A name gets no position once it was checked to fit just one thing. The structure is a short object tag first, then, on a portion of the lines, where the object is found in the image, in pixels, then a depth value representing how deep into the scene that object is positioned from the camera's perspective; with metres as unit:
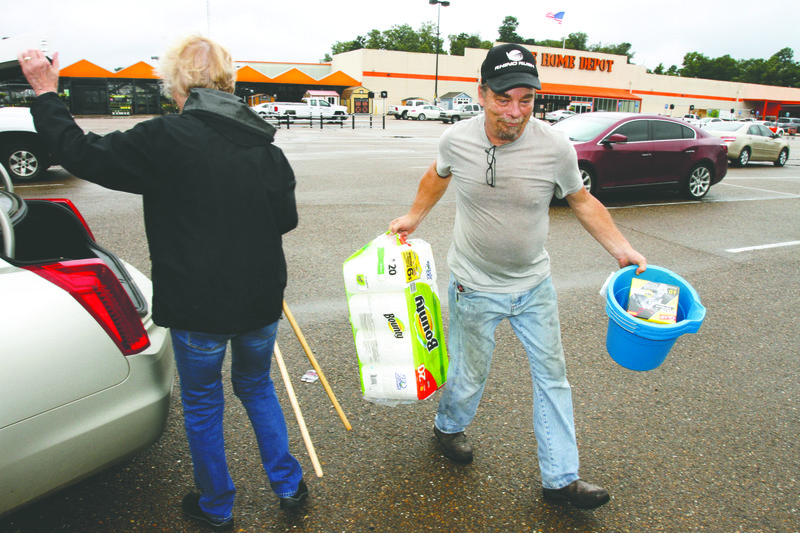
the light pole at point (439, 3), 46.67
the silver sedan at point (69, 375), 1.84
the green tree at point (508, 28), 117.50
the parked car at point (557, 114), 48.92
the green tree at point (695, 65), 121.81
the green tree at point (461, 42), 109.44
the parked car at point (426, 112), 49.47
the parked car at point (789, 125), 54.66
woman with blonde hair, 1.83
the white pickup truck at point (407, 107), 50.06
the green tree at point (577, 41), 126.50
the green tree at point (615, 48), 130.29
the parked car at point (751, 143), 18.64
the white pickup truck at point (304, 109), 40.31
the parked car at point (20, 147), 9.95
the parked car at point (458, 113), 47.59
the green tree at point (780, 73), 112.68
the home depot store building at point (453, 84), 43.06
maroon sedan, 9.98
